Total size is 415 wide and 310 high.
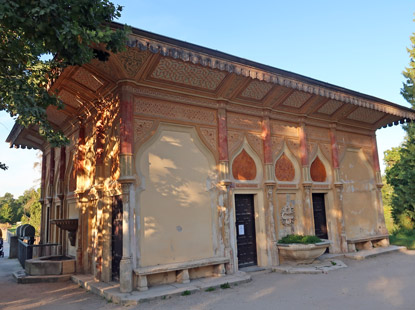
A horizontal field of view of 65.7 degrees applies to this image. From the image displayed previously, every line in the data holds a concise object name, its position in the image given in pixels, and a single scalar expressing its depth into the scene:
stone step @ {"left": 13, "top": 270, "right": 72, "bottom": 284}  7.83
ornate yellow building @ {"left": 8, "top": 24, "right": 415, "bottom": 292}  6.62
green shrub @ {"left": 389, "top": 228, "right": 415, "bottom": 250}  11.49
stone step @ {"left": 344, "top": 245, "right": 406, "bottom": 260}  9.35
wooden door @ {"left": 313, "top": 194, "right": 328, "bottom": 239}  9.96
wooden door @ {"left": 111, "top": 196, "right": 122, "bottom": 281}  6.80
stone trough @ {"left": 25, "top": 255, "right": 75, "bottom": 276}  8.05
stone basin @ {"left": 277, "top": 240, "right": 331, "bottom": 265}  7.96
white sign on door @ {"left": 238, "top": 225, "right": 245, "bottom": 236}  8.20
